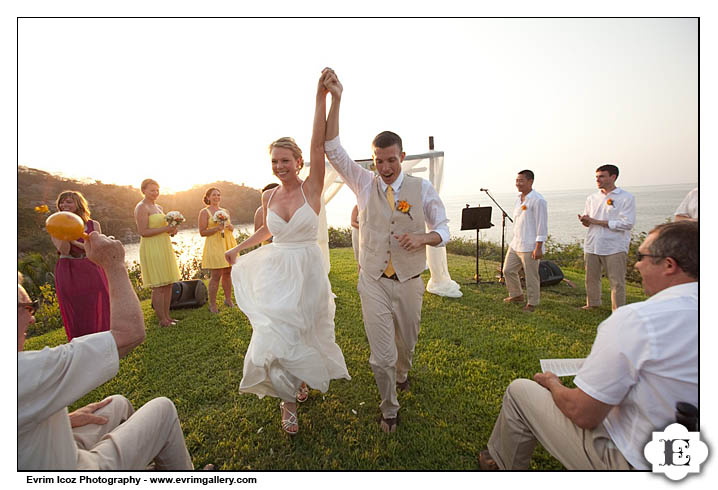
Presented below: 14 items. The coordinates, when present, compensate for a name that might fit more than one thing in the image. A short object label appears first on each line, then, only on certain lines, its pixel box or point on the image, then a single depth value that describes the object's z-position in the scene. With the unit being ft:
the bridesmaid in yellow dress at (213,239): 22.48
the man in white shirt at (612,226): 19.75
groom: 10.34
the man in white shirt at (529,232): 21.98
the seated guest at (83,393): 5.13
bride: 9.87
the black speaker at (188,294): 23.50
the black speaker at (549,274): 27.29
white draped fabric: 25.71
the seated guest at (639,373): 5.30
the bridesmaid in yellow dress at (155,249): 19.29
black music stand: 27.05
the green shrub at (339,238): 56.75
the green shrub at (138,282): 30.35
